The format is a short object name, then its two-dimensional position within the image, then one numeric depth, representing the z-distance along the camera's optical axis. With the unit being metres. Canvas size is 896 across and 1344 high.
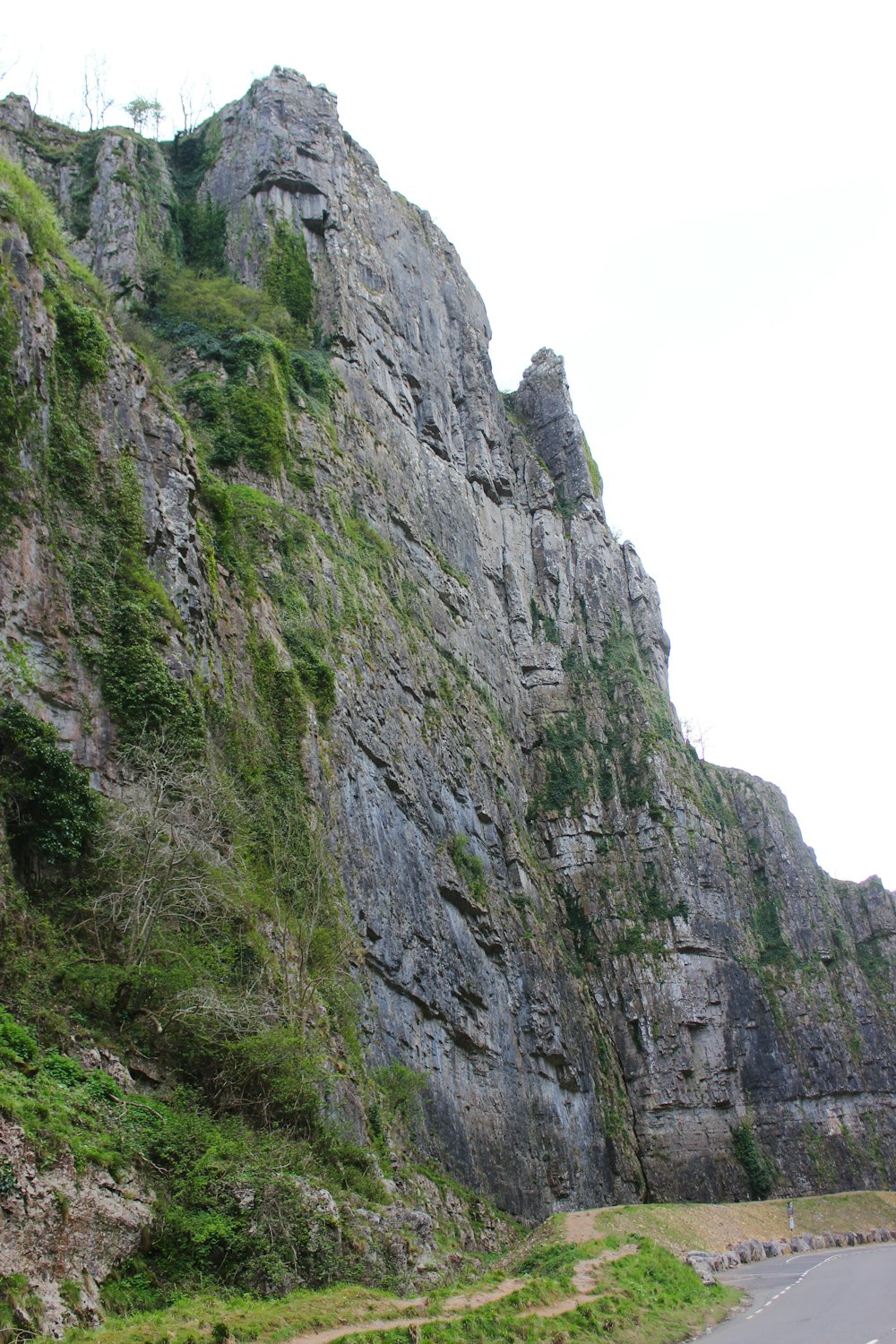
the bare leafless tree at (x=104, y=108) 59.75
